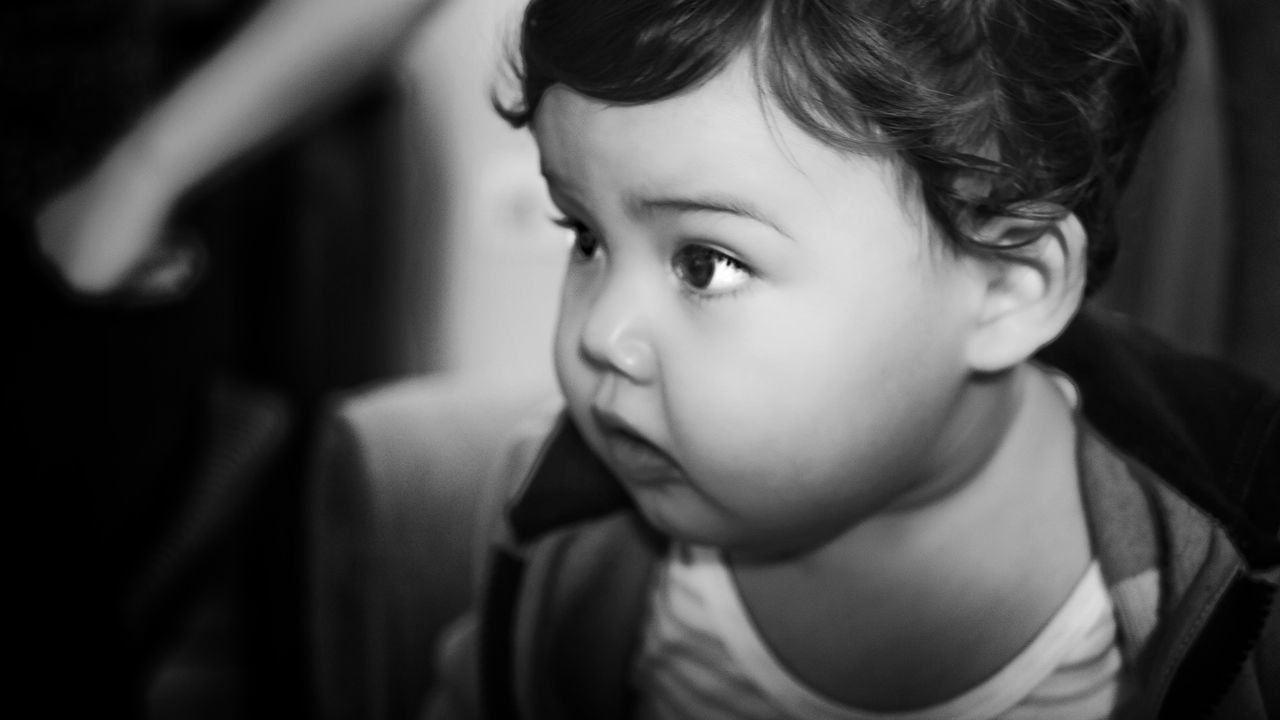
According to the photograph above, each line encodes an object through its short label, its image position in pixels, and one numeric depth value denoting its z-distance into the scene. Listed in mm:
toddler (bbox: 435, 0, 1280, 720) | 574
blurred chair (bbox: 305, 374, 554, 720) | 998
